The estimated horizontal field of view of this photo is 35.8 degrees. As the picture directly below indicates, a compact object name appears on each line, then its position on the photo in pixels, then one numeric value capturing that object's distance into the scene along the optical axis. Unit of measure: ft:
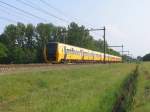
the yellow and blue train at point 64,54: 94.42
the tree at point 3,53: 159.95
